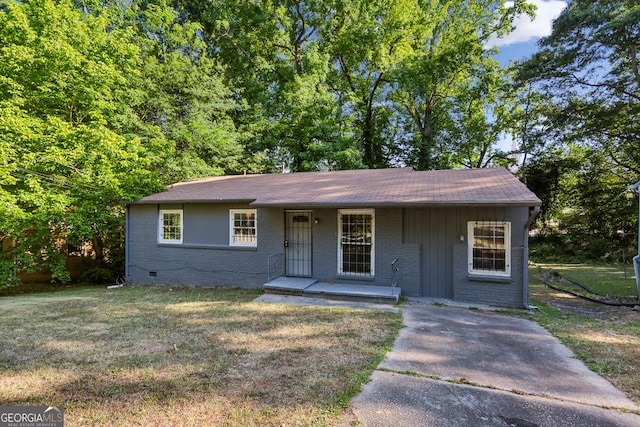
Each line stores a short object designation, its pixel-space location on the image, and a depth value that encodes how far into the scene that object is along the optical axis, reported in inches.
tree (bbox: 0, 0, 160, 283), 371.9
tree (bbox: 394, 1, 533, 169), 717.9
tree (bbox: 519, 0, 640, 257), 475.2
